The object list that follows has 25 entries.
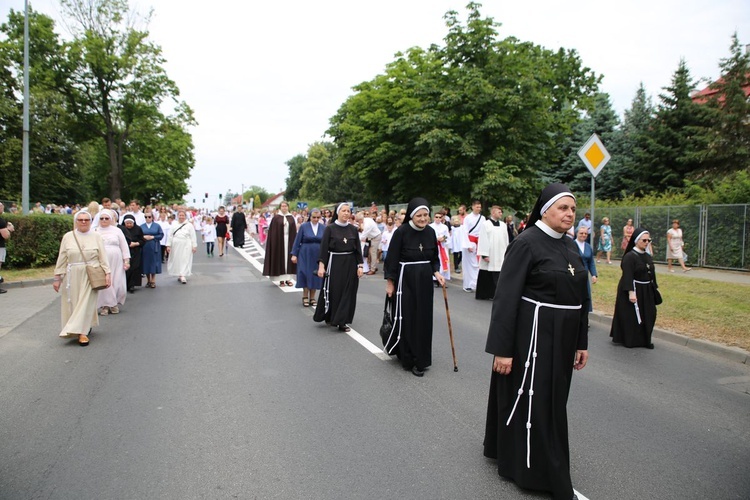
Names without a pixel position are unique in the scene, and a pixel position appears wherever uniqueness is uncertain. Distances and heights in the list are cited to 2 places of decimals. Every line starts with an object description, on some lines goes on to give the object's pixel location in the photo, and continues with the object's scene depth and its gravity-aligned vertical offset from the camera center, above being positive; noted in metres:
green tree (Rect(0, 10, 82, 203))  35.69 +8.41
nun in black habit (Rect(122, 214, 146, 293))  12.52 -0.34
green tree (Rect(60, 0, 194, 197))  37.09 +10.07
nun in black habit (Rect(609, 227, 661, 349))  8.23 -0.69
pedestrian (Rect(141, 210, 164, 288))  13.67 -0.45
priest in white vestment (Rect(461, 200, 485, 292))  14.19 -0.17
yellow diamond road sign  11.29 +1.83
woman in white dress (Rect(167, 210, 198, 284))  15.26 -0.47
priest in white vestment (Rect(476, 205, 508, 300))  12.77 -0.24
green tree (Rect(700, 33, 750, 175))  28.80 +6.60
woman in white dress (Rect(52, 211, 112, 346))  7.84 -0.66
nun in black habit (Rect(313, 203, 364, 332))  8.92 -0.48
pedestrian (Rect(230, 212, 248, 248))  28.34 +0.40
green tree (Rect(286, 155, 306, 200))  144.50 +15.62
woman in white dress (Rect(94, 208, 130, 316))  9.76 -0.53
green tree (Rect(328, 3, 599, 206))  21.12 +4.84
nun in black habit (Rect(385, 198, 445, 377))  6.46 -0.51
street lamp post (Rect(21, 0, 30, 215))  18.12 +3.39
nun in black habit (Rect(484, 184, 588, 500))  3.67 -0.61
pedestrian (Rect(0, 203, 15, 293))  12.41 -0.14
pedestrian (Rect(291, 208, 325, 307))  11.02 -0.29
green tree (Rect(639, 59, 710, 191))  30.67 +6.23
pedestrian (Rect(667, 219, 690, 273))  18.16 +0.10
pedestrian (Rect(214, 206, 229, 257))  23.98 +0.46
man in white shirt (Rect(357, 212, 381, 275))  17.70 +0.07
